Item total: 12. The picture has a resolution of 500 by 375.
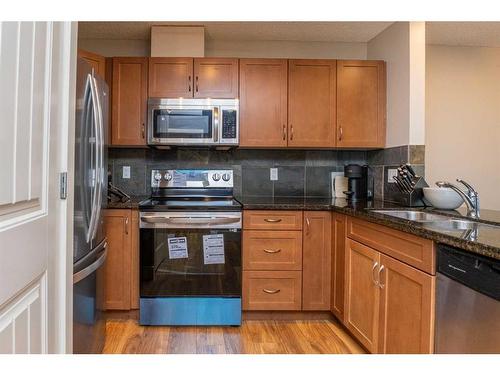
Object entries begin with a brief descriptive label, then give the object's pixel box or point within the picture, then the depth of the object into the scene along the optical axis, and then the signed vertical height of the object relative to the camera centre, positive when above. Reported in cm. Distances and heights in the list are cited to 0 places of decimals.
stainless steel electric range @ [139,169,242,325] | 263 -56
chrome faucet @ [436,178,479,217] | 208 -5
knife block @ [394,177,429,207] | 258 -5
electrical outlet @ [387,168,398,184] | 289 +11
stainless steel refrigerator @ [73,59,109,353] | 159 -10
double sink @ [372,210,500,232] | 168 -17
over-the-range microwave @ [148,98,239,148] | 292 +50
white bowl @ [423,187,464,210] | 228 -6
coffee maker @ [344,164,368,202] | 317 +5
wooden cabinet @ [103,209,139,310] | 269 -56
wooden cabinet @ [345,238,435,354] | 154 -57
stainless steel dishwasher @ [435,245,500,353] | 115 -39
